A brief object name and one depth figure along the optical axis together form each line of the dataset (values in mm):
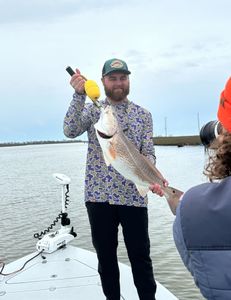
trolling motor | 3773
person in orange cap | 844
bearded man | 2509
